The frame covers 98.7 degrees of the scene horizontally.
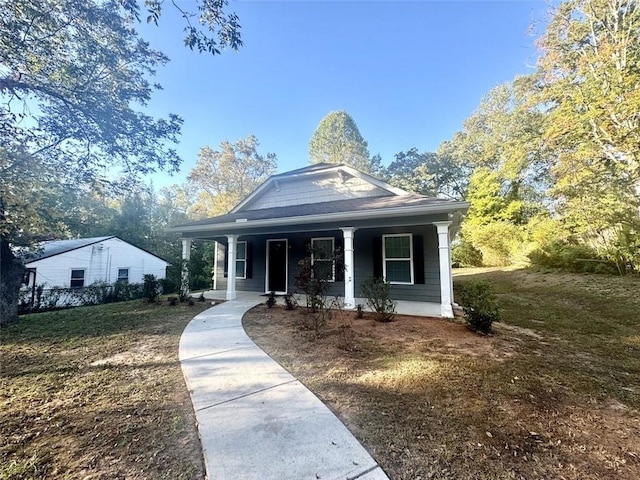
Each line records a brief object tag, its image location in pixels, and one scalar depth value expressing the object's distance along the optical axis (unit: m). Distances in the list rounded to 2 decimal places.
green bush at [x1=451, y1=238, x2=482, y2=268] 17.34
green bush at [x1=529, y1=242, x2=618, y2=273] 9.98
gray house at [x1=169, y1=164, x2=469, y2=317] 6.80
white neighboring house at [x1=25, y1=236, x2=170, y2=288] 12.61
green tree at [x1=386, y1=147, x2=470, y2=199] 23.36
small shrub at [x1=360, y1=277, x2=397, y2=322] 6.09
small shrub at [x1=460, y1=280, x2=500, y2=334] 5.12
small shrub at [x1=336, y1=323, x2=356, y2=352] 4.44
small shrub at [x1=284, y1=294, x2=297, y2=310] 7.28
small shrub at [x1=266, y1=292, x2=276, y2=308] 7.63
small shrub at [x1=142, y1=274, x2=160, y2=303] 8.89
